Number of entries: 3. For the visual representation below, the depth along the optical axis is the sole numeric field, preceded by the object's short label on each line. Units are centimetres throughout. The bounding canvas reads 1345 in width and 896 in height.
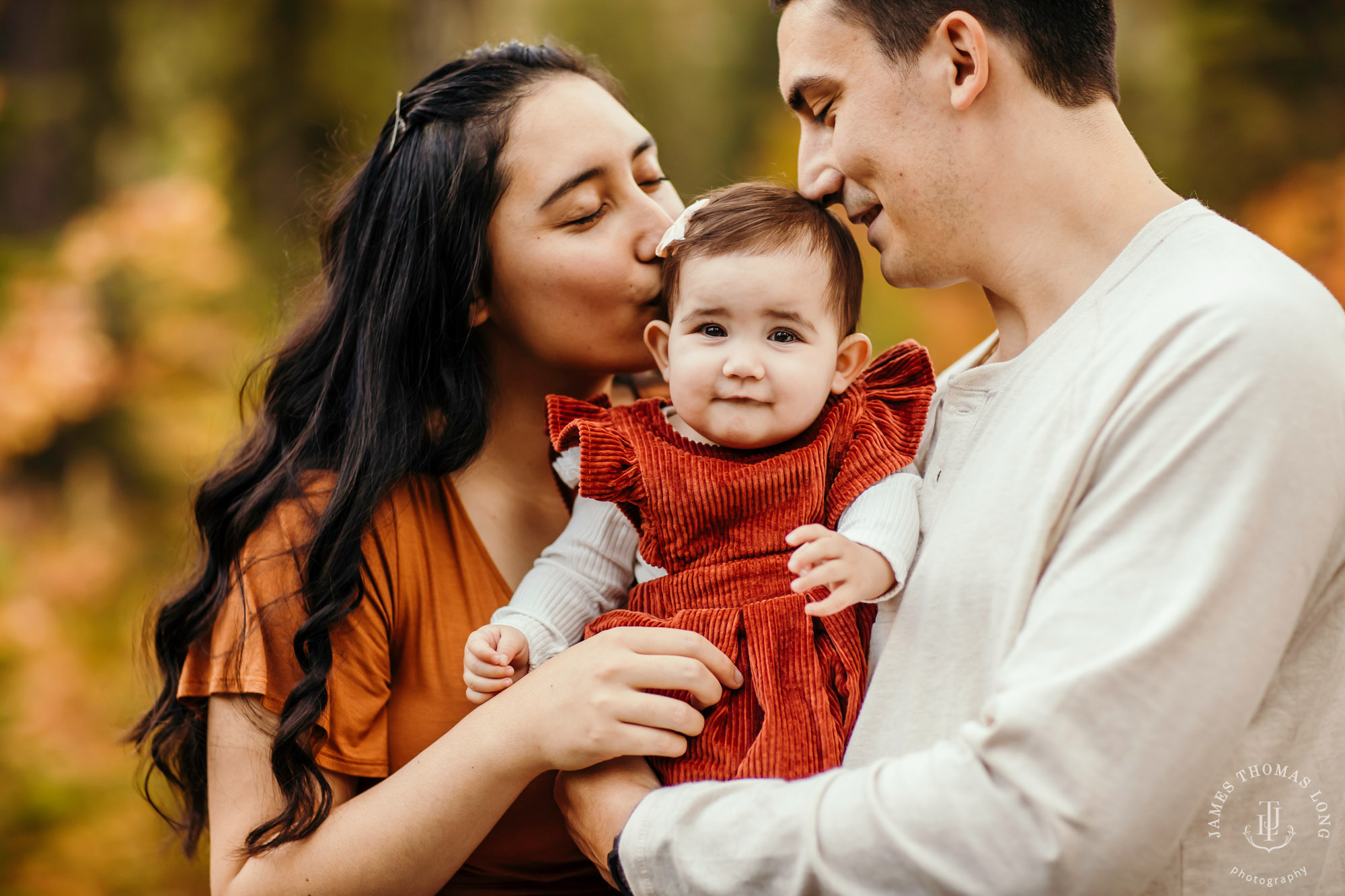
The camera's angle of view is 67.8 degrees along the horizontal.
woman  158
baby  150
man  109
